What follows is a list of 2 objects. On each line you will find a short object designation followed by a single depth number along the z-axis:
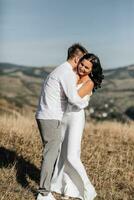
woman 7.01
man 6.77
